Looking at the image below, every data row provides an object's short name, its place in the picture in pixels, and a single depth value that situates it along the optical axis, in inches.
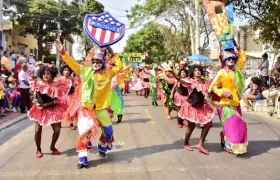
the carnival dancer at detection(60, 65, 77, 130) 383.9
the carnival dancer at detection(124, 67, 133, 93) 1042.2
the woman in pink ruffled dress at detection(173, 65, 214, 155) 298.0
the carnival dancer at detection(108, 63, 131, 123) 448.8
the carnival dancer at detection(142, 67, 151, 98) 884.6
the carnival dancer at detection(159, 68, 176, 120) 463.9
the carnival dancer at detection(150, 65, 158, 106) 660.4
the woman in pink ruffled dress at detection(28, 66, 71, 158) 285.4
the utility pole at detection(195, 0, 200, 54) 885.8
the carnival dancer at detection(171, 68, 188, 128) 343.2
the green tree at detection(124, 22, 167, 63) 2057.8
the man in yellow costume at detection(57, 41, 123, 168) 262.1
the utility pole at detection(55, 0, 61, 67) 1452.3
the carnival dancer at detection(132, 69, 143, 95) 959.2
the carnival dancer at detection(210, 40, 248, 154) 288.2
